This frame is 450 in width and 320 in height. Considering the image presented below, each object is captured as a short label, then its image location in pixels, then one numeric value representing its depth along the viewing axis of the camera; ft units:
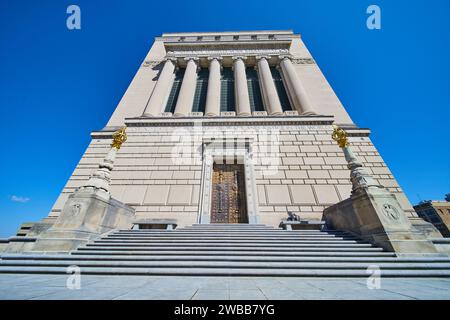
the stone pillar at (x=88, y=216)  17.07
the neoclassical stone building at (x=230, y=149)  29.71
